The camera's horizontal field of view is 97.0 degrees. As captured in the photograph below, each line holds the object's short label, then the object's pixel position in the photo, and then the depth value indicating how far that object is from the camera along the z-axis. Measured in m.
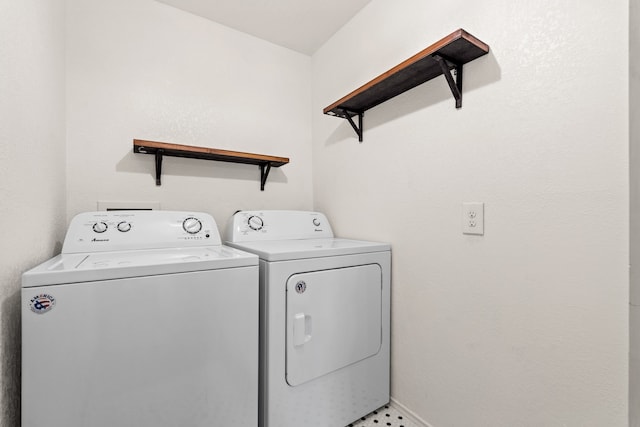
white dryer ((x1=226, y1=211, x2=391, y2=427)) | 1.18
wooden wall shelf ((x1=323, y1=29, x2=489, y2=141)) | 1.07
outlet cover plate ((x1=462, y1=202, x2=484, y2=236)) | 1.14
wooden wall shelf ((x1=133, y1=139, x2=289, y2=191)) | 1.53
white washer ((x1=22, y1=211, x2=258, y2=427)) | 0.81
